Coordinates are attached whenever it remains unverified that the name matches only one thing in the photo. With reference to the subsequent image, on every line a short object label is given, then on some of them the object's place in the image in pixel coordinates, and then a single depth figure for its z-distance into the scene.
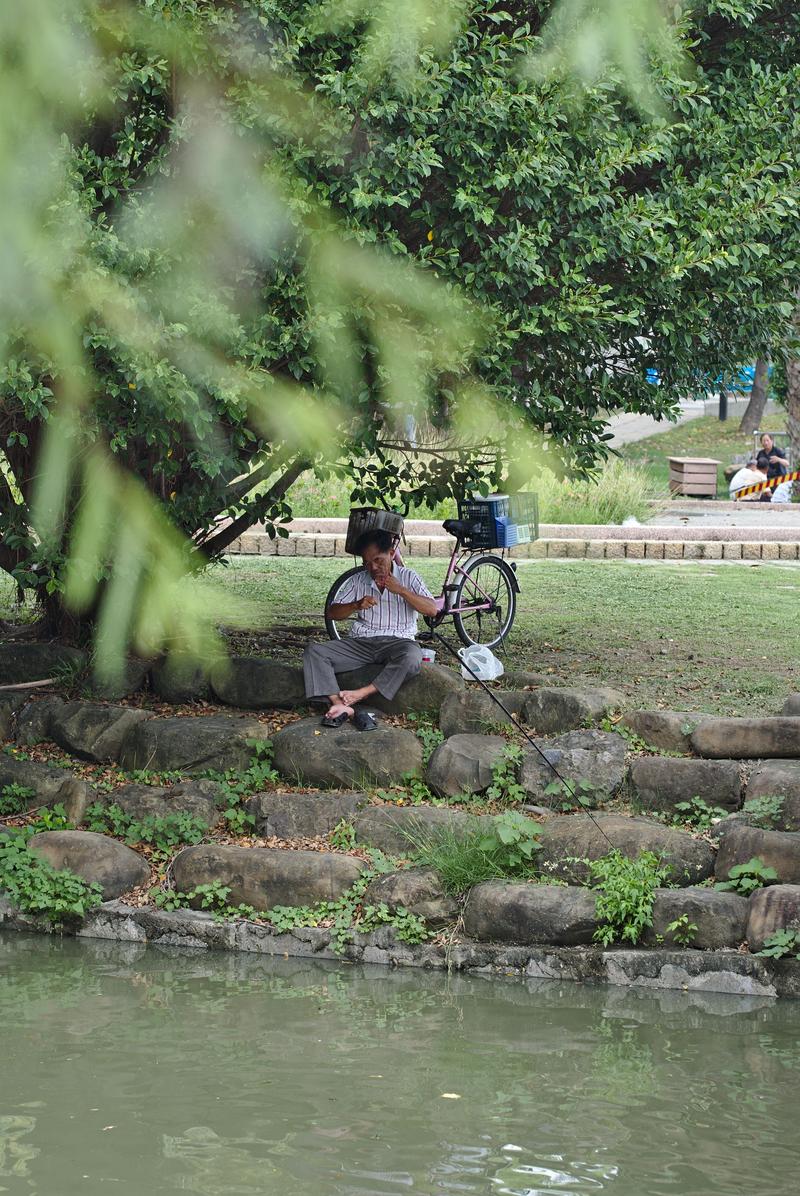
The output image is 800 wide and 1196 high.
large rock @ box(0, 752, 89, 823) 14.85
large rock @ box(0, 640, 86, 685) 17.09
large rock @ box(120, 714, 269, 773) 15.32
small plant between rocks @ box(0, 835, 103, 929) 13.59
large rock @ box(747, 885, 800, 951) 12.37
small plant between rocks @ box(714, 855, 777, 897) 12.84
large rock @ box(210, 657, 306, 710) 16.41
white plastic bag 16.02
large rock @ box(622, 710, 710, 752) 14.71
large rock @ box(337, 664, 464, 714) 15.87
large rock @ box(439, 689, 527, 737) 15.27
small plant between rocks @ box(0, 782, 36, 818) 15.09
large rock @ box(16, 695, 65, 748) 16.23
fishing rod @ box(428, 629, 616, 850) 14.18
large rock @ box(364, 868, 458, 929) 13.23
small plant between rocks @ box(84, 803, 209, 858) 14.45
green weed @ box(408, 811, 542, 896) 13.36
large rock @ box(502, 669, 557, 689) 16.30
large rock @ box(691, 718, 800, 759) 14.23
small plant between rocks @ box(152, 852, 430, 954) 13.13
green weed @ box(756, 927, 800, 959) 12.18
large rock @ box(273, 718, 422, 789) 14.87
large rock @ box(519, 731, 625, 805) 14.34
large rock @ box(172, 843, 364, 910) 13.55
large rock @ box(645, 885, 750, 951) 12.64
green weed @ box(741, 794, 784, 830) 13.40
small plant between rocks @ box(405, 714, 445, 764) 15.03
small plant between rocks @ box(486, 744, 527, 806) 14.41
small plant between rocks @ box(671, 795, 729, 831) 13.86
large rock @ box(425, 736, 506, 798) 14.54
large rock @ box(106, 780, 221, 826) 14.73
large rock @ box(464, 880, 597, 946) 12.80
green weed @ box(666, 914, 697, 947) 12.66
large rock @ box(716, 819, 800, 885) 12.89
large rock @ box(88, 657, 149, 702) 16.58
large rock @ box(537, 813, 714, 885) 13.25
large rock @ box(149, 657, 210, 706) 16.70
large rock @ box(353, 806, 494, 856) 13.79
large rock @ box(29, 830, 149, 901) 13.89
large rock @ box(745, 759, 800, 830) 13.40
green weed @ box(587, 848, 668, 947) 12.68
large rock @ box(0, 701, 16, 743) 16.31
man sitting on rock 15.76
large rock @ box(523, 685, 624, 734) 15.09
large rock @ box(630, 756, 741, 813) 14.08
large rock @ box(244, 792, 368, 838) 14.41
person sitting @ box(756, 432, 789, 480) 39.16
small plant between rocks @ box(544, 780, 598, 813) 14.22
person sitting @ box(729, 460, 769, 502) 38.56
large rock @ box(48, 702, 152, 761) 15.79
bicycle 19.19
